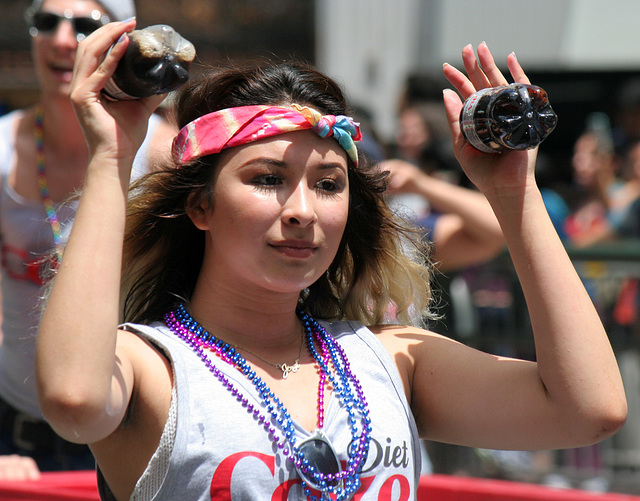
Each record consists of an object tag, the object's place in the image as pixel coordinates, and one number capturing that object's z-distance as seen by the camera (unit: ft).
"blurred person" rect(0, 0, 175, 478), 19.75
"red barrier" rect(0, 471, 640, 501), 16.70
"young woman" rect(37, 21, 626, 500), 11.23
